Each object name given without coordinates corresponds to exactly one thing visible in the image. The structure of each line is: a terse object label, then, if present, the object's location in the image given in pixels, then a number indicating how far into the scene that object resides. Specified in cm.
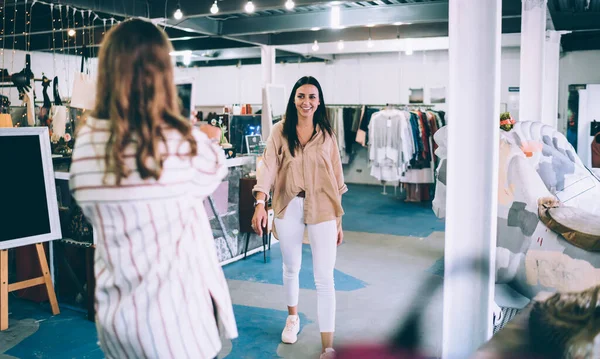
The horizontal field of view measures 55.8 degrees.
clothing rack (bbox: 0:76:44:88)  550
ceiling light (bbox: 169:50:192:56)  1092
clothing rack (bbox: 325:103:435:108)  1004
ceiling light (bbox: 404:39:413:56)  1024
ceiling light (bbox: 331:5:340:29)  772
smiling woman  303
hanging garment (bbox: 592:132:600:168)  1067
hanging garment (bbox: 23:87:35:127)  514
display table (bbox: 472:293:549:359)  206
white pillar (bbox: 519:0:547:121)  611
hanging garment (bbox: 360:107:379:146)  1030
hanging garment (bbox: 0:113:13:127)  412
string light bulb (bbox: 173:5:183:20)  632
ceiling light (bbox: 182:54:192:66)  1221
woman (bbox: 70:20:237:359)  139
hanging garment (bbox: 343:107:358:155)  1055
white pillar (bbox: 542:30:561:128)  770
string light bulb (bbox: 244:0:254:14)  614
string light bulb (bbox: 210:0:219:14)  629
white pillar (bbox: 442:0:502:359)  253
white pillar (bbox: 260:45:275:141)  947
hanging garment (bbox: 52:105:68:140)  522
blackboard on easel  367
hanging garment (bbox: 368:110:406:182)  911
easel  378
